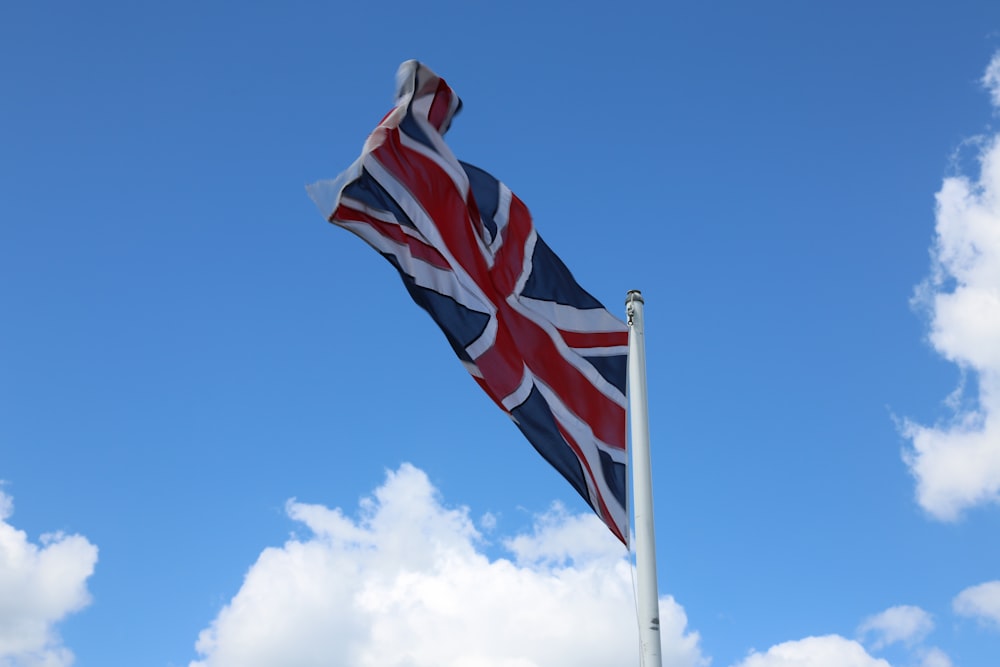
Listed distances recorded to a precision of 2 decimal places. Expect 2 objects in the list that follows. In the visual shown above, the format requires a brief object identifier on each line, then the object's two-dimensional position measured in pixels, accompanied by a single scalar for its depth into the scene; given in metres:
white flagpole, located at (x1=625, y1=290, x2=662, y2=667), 10.62
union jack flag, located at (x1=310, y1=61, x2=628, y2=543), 12.00
